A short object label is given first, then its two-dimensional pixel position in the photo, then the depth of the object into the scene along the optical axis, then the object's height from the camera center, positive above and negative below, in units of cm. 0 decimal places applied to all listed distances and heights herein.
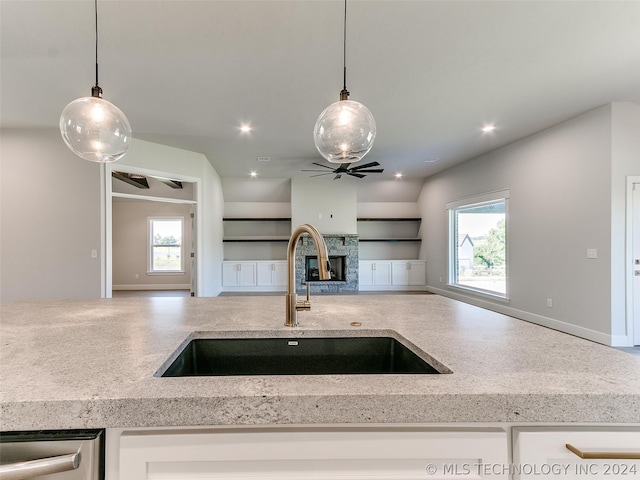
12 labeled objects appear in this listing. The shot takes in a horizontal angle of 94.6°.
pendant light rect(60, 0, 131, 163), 155 +62
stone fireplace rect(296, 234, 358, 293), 745 -49
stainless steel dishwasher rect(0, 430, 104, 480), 58 -42
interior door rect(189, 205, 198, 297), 546 -27
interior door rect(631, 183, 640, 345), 339 -17
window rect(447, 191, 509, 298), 524 -4
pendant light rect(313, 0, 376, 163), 161 +63
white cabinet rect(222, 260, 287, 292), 747 -88
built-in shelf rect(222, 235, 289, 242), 768 +7
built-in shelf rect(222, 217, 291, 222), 773 +59
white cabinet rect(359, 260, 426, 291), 775 -86
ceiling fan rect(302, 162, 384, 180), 532 +133
